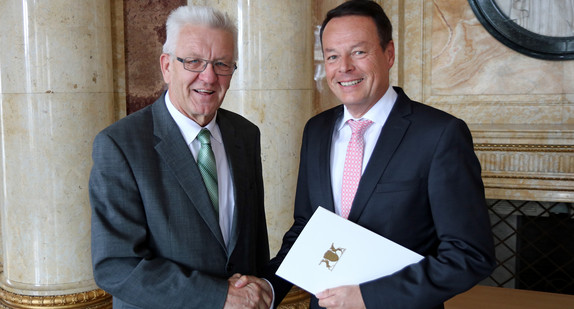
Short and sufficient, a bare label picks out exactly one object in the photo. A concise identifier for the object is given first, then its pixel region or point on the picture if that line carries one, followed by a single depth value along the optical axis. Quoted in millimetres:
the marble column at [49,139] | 3266
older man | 1767
